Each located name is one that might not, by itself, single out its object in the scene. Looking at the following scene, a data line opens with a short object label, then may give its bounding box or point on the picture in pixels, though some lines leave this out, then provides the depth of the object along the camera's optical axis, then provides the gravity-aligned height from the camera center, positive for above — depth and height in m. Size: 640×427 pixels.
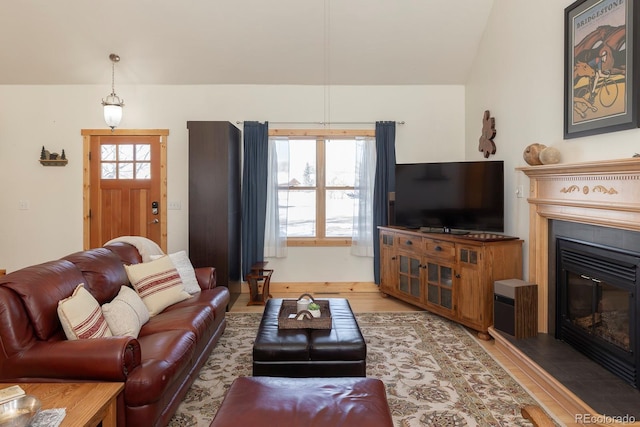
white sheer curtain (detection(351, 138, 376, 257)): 5.21 +0.25
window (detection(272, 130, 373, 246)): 5.30 +0.28
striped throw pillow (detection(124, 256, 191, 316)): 2.97 -0.59
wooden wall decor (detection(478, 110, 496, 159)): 4.31 +0.86
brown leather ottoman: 1.56 -0.86
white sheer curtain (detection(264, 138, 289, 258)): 5.22 +0.15
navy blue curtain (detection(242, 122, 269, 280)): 5.11 +0.30
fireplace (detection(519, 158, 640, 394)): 2.42 -0.35
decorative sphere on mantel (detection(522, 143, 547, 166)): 3.19 +0.47
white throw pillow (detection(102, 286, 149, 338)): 2.35 -0.66
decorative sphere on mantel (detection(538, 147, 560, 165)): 3.06 +0.44
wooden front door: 5.16 +0.37
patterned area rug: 2.33 -1.23
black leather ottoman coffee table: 2.48 -0.95
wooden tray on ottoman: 2.72 -0.79
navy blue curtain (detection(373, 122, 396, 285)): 5.12 +0.68
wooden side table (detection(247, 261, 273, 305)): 4.67 -0.90
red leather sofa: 1.89 -0.75
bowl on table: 1.38 -0.75
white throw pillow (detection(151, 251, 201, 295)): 3.42 -0.56
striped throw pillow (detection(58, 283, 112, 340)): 2.05 -0.59
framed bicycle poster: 2.44 +0.99
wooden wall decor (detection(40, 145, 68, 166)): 5.07 +0.69
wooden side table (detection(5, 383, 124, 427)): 1.56 -0.83
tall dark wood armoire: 4.45 +0.18
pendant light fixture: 4.54 +1.19
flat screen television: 3.91 +0.15
